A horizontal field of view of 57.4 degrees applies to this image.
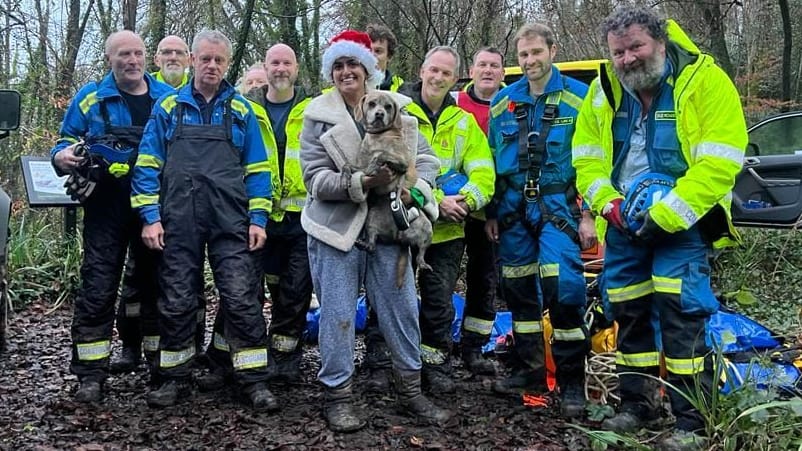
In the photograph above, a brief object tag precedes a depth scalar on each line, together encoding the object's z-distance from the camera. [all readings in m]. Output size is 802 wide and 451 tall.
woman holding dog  3.74
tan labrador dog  3.64
